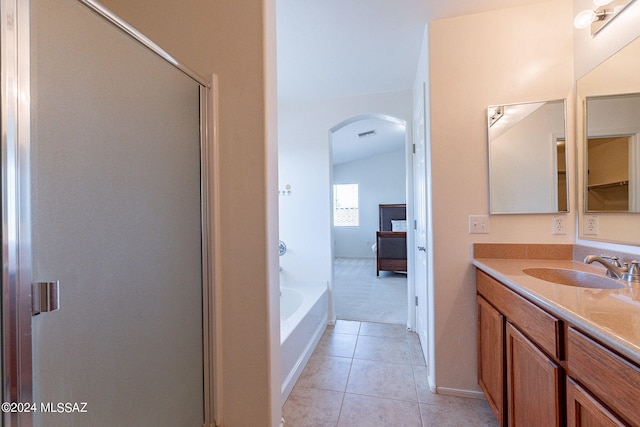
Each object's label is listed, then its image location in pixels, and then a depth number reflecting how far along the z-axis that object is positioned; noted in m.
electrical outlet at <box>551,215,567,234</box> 1.51
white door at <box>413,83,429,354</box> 1.95
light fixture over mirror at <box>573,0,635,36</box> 1.23
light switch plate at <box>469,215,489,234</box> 1.59
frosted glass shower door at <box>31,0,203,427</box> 0.74
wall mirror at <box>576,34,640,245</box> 1.16
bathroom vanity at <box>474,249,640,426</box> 0.60
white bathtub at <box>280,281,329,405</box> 1.70
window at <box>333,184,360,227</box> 7.31
